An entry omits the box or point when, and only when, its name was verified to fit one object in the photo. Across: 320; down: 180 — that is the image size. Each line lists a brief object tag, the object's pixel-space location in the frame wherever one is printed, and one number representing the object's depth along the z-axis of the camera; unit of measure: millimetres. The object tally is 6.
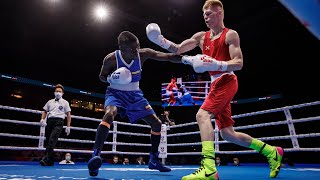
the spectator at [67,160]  6051
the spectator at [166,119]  9177
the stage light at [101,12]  9525
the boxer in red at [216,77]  2051
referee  4843
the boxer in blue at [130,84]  3023
